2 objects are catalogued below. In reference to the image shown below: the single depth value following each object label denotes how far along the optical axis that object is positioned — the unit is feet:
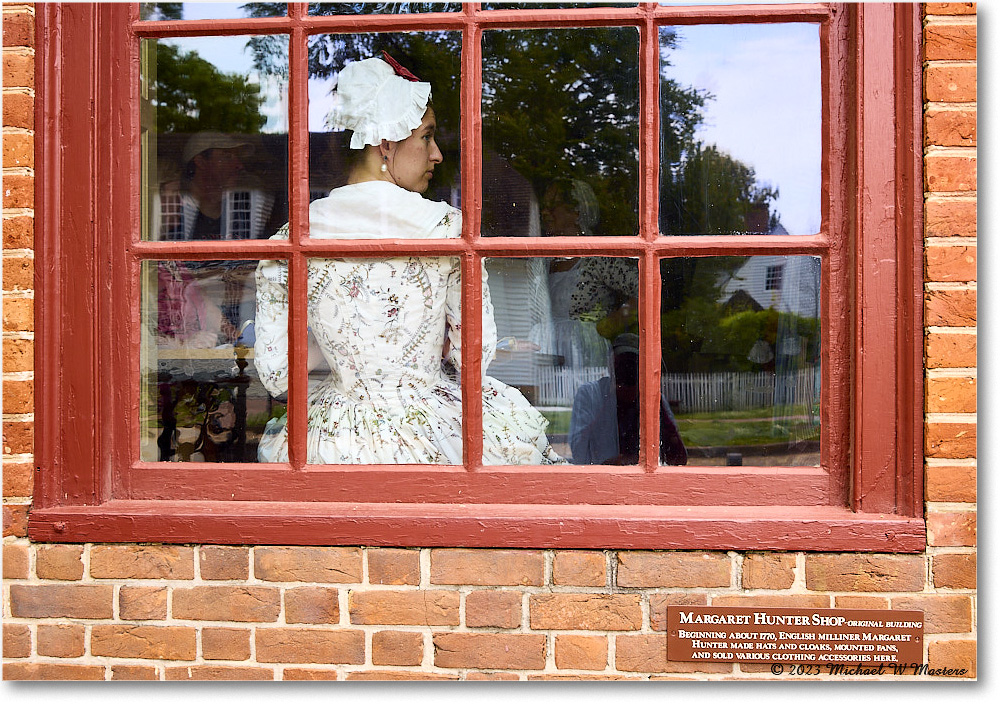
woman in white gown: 6.18
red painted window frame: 5.57
